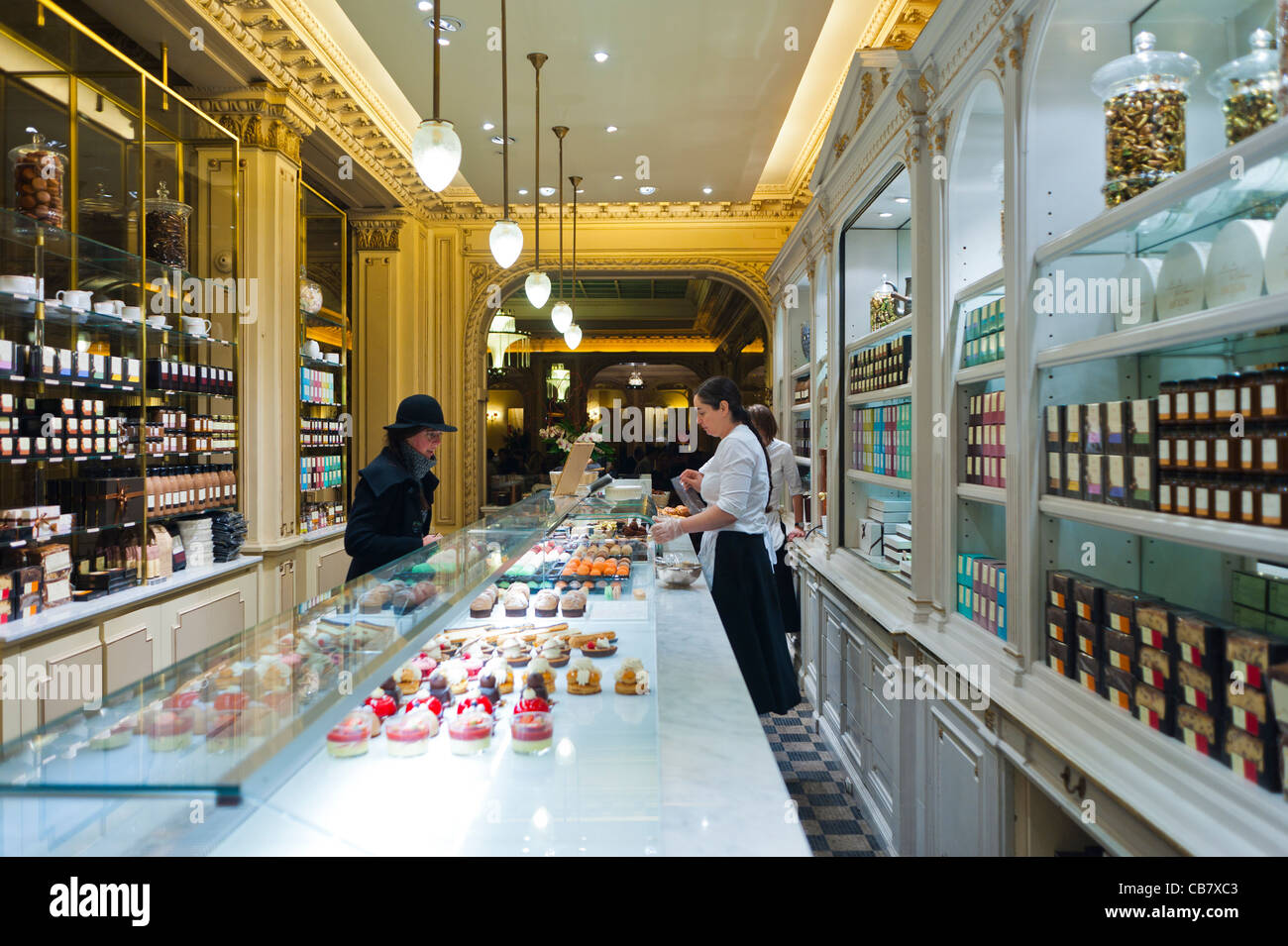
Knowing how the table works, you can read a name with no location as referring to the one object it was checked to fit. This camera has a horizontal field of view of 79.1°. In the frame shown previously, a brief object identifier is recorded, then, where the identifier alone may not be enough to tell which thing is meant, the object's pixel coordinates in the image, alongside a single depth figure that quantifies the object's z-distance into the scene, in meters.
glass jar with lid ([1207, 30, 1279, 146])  1.49
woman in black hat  3.12
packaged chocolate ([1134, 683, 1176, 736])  1.63
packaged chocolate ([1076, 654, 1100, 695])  1.89
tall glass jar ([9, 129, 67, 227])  3.18
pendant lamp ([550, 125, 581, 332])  6.34
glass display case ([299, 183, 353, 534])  5.61
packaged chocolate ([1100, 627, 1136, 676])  1.75
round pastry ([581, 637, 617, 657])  2.03
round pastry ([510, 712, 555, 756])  1.51
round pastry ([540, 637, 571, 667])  1.96
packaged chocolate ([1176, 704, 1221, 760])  1.49
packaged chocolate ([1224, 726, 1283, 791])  1.36
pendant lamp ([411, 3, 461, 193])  2.69
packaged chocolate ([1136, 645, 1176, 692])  1.63
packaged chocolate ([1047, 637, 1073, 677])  2.00
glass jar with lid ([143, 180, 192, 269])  3.97
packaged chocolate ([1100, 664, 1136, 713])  1.75
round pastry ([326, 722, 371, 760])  1.49
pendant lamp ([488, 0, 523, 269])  3.65
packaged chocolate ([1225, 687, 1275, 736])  1.38
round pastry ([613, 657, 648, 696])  1.77
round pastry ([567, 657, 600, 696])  1.77
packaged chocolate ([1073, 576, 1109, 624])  1.89
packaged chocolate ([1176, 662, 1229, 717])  1.49
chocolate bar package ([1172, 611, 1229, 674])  1.50
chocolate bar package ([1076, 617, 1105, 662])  1.88
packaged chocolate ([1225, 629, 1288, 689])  1.37
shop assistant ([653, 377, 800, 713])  3.30
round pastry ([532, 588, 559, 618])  2.41
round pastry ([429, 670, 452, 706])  1.74
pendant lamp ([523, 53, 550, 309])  4.74
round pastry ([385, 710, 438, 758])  1.52
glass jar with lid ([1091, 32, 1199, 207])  1.82
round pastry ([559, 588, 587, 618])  2.41
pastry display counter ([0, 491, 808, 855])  0.95
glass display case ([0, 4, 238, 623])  3.10
